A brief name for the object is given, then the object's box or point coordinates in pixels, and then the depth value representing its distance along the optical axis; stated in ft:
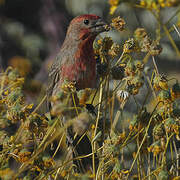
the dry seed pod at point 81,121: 19.12
